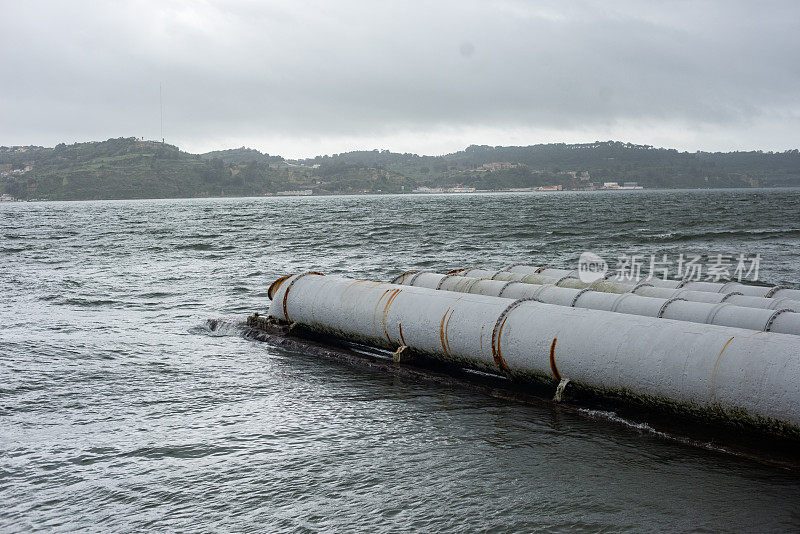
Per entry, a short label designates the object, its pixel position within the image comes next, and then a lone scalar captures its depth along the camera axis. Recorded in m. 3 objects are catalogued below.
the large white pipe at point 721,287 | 12.28
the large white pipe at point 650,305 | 9.29
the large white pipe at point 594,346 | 7.02
